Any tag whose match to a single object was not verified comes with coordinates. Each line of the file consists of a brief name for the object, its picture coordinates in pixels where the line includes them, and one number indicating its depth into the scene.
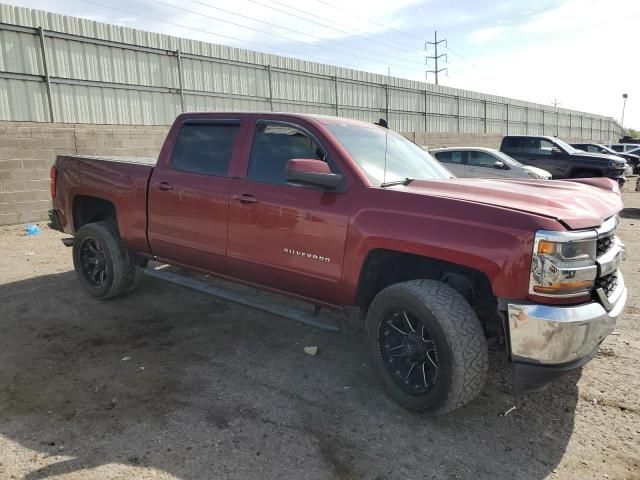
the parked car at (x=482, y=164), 12.31
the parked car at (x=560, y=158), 14.27
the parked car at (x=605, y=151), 21.97
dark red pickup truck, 2.68
